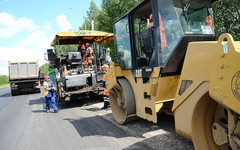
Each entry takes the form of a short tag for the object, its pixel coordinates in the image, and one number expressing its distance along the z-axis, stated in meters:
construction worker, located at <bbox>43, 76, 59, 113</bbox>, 7.16
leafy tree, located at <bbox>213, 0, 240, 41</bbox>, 7.46
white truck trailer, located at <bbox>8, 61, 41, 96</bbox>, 15.11
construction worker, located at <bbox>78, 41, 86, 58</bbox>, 9.27
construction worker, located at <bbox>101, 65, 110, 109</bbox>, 6.60
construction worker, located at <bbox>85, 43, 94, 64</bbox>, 9.05
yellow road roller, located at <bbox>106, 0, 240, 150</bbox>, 1.78
